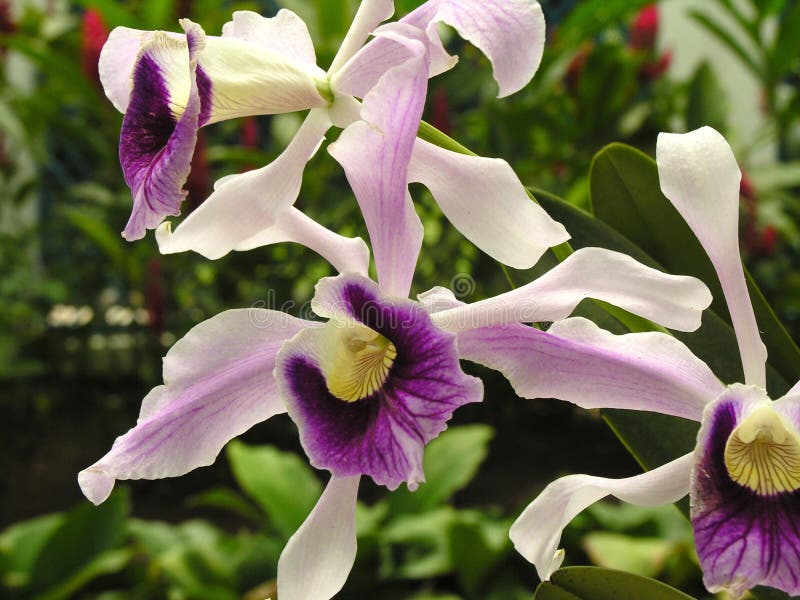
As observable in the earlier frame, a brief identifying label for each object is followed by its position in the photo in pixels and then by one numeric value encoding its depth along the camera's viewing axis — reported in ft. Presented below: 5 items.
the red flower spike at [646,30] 7.74
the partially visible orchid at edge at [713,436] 1.10
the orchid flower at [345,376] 1.18
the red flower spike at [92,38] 5.83
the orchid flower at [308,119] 1.18
